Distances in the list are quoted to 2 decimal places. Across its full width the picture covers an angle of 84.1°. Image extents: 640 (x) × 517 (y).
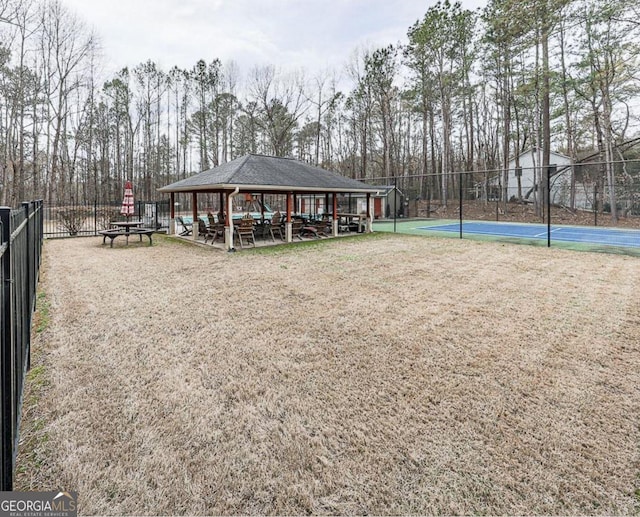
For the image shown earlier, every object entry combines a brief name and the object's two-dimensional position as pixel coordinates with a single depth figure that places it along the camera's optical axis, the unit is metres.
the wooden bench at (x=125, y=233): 11.19
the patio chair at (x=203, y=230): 13.24
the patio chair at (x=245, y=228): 11.74
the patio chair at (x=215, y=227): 12.43
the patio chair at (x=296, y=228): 13.46
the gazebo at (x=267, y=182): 11.08
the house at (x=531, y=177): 23.69
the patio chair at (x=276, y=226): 13.17
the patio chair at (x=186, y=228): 14.96
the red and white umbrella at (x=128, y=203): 14.27
